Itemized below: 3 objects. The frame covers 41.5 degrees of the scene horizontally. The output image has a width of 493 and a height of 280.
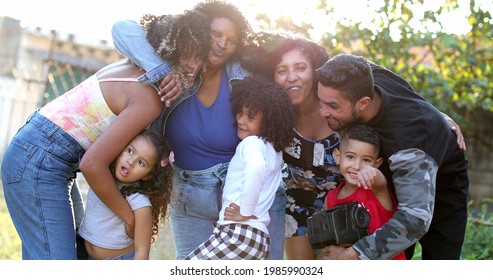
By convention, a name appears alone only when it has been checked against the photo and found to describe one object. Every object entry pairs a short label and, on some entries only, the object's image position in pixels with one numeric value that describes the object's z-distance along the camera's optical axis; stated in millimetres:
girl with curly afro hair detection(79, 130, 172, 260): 3174
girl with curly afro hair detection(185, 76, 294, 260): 3152
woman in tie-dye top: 2982
